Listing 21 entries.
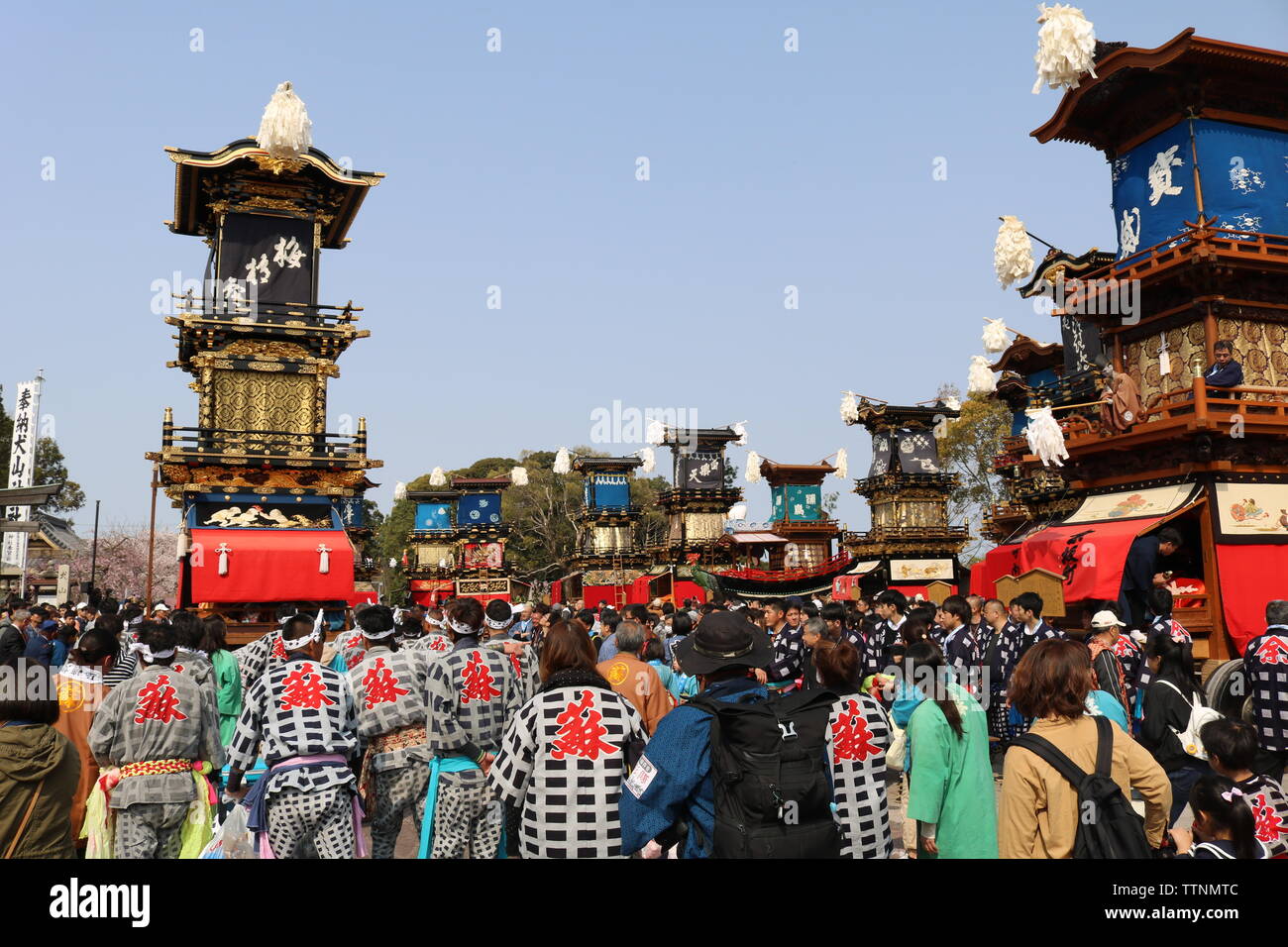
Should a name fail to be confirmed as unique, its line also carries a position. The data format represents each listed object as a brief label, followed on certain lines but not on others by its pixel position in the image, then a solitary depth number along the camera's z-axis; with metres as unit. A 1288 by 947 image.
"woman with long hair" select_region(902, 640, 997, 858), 4.73
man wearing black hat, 3.78
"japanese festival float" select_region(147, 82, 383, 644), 22.70
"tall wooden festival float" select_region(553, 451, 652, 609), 52.81
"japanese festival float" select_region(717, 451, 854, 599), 49.41
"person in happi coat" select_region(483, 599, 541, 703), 6.61
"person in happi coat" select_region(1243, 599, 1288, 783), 6.91
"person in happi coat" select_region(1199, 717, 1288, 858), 4.12
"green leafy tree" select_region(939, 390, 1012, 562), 46.53
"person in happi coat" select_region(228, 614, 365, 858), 5.36
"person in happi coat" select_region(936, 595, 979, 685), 9.35
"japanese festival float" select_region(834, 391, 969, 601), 42.66
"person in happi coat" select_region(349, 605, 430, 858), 5.89
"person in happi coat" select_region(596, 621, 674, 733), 7.27
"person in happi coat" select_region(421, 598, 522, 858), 5.78
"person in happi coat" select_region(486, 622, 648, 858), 4.39
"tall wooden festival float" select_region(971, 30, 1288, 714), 13.60
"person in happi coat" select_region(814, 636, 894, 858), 4.33
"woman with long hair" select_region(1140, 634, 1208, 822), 5.69
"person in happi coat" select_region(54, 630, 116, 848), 6.34
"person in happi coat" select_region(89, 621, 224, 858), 5.32
